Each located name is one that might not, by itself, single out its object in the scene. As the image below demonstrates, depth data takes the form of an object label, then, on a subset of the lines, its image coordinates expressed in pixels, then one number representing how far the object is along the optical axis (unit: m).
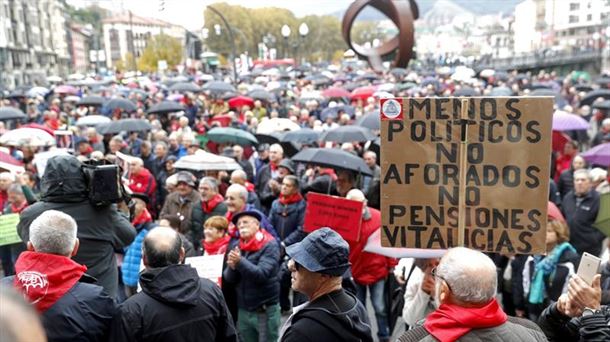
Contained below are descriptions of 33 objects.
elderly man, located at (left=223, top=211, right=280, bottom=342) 5.20
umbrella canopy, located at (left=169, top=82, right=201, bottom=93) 24.17
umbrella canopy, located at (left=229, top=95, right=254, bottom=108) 18.97
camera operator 4.22
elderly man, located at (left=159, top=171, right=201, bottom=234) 7.21
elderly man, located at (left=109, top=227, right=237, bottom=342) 3.46
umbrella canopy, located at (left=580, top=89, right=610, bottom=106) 18.56
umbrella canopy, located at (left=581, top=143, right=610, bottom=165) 8.62
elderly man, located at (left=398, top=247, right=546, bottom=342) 2.73
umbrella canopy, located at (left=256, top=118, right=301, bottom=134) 12.79
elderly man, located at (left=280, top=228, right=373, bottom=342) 3.24
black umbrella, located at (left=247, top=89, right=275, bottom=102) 20.45
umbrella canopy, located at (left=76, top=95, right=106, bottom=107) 18.75
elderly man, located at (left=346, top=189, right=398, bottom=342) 5.98
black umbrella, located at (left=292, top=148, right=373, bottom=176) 7.58
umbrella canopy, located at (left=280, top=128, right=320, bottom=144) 11.26
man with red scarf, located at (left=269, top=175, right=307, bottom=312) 6.93
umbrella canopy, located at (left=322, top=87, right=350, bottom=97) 23.08
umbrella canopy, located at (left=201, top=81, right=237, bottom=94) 23.16
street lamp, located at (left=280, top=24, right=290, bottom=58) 27.28
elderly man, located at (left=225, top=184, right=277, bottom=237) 6.30
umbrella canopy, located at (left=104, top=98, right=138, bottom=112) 16.52
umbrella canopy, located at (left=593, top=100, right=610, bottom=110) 14.84
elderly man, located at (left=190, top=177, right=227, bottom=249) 6.93
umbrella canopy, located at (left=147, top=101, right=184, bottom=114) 16.70
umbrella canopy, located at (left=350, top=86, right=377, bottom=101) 22.06
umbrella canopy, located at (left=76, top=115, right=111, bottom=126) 14.25
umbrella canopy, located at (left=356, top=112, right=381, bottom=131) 12.53
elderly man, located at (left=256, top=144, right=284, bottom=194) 9.23
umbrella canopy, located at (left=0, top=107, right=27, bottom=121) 14.58
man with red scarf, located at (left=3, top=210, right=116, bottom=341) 3.12
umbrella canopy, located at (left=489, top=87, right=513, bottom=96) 19.65
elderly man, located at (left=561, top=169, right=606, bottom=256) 7.16
